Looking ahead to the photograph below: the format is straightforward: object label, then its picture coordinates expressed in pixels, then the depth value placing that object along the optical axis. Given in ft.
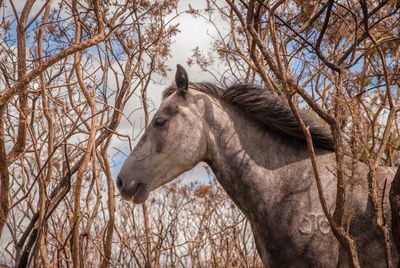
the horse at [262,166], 12.66
